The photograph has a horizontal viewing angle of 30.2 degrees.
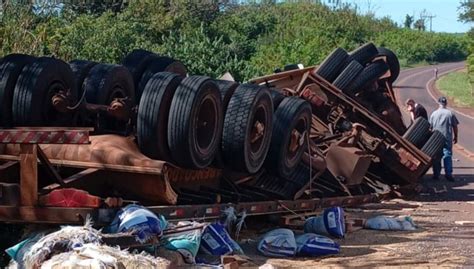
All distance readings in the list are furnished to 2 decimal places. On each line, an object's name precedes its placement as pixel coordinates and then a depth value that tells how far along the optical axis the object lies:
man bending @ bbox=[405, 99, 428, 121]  17.00
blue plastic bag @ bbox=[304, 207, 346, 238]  9.84
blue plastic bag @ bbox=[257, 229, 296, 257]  8.74
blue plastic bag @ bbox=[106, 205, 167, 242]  7.21
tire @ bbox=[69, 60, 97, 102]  9.43
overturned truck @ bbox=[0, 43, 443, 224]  7.27
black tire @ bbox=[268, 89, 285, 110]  10.38
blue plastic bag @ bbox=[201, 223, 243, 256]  8.09
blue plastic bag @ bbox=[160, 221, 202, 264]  7.57
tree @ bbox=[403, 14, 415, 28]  145.44
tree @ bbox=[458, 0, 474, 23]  75.94
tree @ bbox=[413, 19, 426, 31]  146.74
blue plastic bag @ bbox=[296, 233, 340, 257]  8.80
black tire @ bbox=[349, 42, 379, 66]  15.05
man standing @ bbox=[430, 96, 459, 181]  16.86
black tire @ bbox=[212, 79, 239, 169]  9.25
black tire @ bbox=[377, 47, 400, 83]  15.31
